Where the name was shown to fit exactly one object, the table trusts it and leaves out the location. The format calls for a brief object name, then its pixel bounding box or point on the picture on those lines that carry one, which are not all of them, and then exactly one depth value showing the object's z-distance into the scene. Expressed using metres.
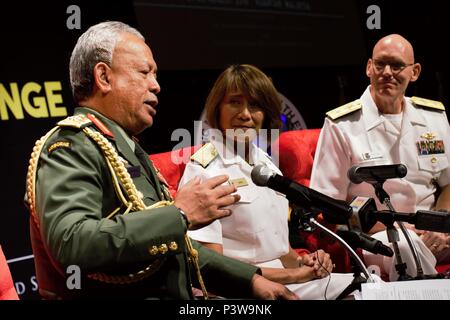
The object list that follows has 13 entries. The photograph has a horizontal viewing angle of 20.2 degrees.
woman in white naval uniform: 3.89
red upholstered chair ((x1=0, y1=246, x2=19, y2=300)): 3.10
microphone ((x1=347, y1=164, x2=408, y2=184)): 3.41
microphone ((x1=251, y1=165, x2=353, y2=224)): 3.17
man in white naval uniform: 4.18
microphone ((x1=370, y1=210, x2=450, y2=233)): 3.23
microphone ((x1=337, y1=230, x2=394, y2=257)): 3.21
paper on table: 3.07
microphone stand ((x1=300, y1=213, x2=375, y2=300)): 3.19
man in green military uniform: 3.05
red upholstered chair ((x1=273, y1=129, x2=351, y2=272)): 4.44
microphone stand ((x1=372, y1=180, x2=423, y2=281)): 3.38
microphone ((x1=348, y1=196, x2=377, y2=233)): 3.24
